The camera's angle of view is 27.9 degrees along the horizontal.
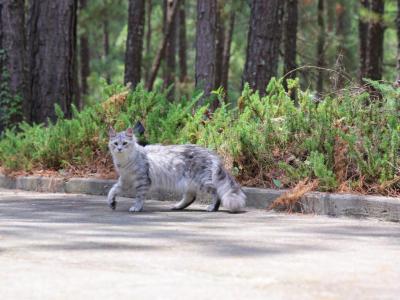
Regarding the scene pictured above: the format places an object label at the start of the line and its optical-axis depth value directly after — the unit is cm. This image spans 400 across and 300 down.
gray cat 980
